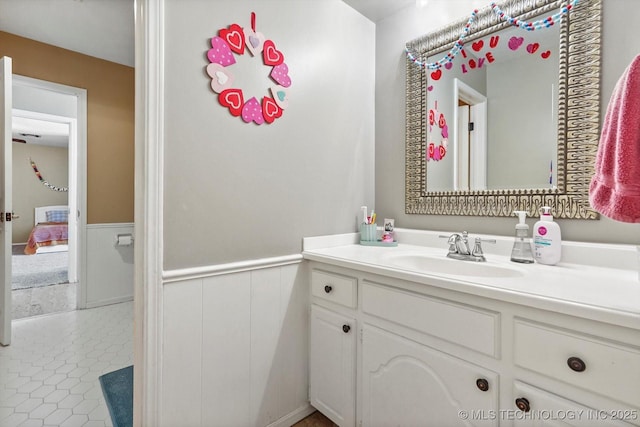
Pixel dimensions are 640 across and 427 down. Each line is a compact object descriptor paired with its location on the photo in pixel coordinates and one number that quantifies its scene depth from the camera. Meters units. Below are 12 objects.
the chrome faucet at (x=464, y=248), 1.24
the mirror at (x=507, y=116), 1.12
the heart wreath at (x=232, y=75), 1.16
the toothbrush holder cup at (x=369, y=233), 1.66
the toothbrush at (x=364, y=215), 1.70
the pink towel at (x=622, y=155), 0.63
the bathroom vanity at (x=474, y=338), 0.67
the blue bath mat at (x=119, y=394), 1.39
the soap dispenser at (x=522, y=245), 1.16
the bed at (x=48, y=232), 5.52
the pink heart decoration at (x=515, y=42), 1.29
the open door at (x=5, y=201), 2.04
